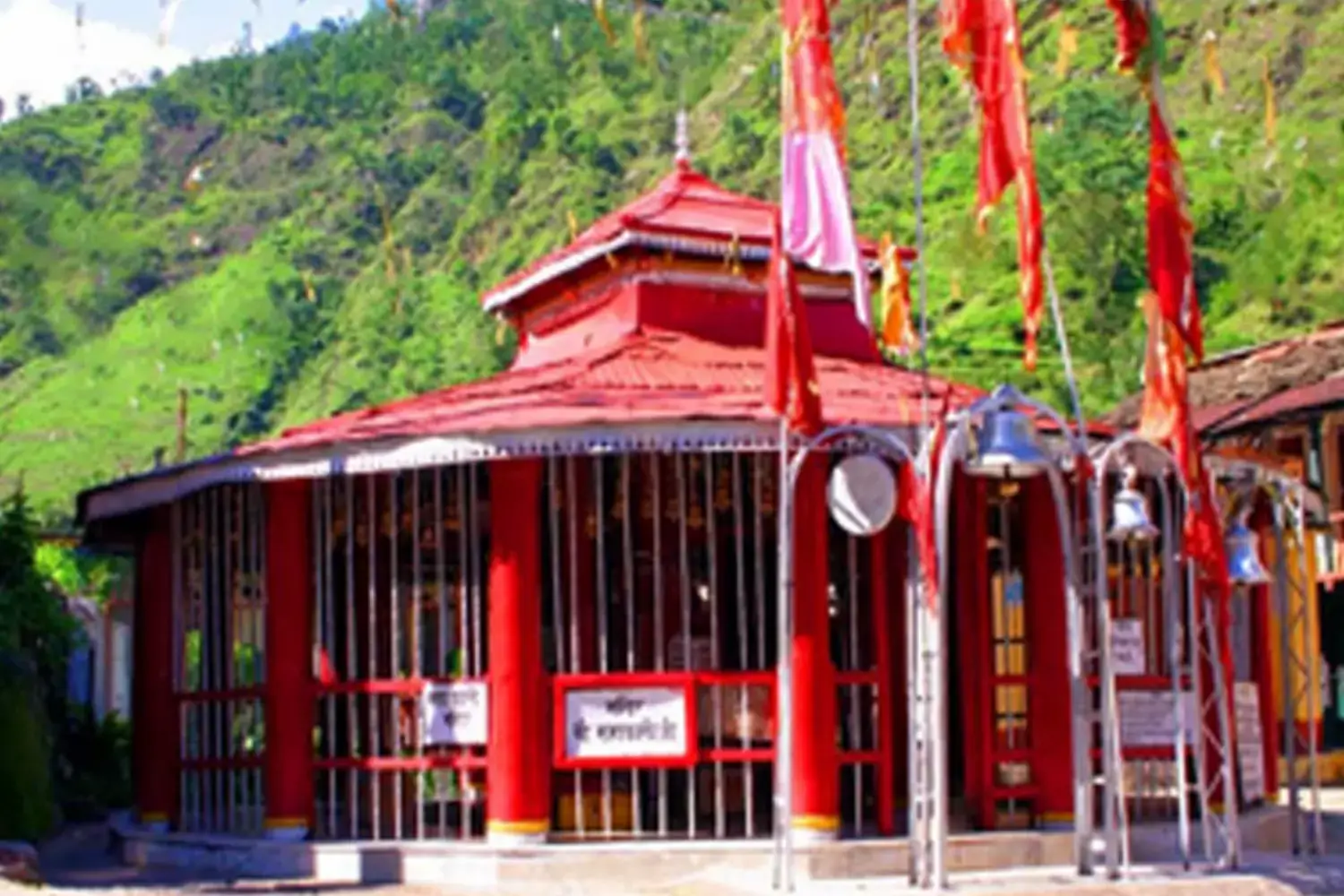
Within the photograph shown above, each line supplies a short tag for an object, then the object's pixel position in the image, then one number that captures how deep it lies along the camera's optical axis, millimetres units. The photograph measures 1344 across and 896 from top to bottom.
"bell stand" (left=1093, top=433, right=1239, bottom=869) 15164
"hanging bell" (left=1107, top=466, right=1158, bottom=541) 15383
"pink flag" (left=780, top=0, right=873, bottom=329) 13930
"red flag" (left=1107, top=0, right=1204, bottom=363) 13789
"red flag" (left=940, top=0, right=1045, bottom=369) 13742
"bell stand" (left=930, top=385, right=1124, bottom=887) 14492
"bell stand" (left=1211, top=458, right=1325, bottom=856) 16844
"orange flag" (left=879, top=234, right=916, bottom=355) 16062
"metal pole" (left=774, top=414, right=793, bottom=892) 14508
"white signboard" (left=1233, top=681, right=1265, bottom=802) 18984
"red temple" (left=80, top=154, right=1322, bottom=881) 16453
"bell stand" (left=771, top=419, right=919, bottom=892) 14469
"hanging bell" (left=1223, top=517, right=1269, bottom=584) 16688
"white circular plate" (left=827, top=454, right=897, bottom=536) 15047
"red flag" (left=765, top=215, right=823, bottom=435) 14516
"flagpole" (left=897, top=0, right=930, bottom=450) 13773
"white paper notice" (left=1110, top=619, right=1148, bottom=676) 17656
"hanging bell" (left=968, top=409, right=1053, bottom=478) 14562
